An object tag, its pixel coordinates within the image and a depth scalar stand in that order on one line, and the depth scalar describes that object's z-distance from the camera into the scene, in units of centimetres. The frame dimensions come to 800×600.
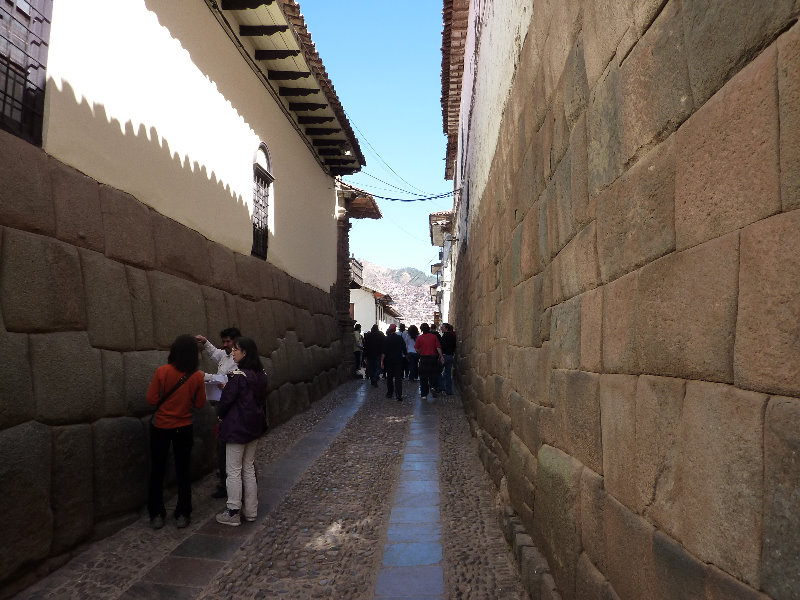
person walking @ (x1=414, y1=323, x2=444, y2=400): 1184
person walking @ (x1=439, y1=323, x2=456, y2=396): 1287
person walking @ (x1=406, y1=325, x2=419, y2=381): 1421
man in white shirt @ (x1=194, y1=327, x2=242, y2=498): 523
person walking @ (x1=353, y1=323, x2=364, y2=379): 1705
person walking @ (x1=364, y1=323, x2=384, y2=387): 1445
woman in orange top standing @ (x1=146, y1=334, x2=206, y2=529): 452
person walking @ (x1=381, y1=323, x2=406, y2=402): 1230
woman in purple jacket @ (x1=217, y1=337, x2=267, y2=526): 462
